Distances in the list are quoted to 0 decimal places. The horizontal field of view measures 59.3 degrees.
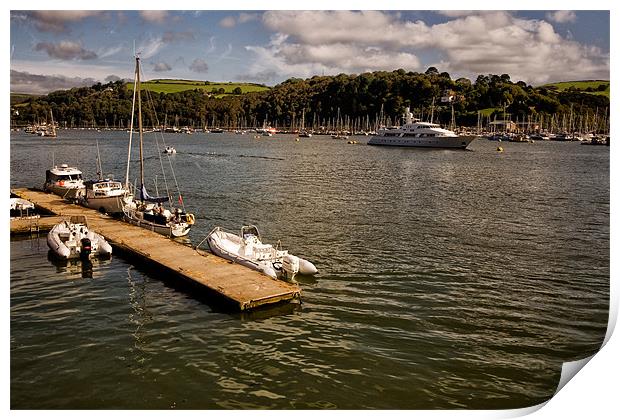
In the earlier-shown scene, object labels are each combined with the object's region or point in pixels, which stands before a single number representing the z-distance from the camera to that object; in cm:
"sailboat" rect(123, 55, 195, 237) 2573
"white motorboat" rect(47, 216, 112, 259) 2130
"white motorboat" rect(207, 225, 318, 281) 1923
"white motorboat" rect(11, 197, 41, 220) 2788
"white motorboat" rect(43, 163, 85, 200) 3441
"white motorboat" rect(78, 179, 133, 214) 3033
